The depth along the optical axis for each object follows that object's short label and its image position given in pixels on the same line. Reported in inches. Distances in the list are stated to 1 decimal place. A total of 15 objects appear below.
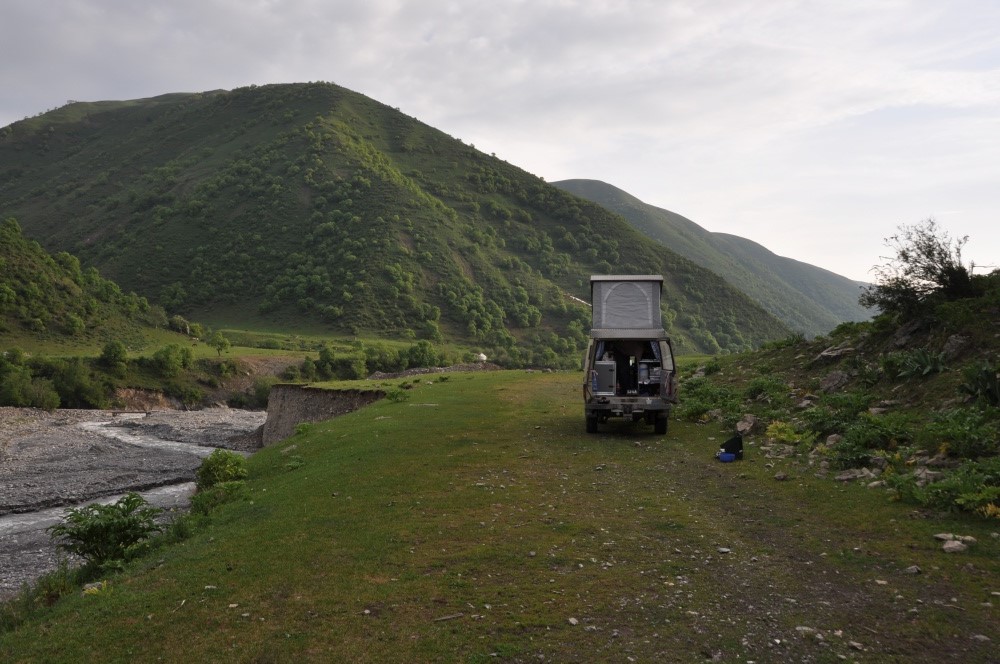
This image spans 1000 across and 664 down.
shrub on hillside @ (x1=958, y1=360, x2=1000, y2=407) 530.3
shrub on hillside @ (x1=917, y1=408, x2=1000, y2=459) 455.8
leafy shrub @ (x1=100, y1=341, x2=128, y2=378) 2650.1
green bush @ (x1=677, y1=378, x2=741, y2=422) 844.6
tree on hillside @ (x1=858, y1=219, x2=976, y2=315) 745.6
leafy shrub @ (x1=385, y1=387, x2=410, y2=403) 1267.7
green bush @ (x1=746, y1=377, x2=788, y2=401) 830.8
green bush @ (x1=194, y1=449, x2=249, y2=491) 724.1
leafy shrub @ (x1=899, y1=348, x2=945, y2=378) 646.5
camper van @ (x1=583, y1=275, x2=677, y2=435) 749.9
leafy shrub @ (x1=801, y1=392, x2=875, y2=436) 619.8
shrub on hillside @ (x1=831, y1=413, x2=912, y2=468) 522.0
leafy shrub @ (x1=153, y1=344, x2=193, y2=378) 2785.4
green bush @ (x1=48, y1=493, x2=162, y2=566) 454.6
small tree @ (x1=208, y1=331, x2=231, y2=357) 3199.1
